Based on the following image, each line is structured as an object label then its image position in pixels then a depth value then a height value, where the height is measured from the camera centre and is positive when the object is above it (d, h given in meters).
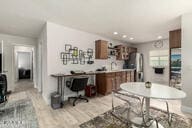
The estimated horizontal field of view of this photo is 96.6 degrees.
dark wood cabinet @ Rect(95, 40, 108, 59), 3.35 +0.57
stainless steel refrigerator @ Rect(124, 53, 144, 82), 4.49 -0.04
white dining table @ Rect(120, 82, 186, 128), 1.21 -0.46
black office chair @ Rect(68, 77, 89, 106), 2.40 -0.59
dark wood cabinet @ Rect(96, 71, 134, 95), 3.11 -0.67
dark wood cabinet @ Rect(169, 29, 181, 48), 2.65 +0.81
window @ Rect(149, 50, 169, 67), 4.17 +0.31
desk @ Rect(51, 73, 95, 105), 2.56 -0.68
